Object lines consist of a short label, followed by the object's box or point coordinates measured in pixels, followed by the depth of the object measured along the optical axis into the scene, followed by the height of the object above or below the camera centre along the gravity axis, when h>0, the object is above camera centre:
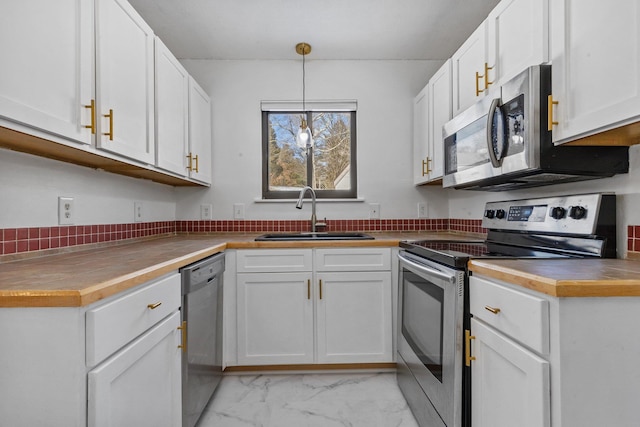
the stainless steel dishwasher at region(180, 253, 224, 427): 1.44 -0.57
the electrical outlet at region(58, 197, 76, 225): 1.52 +0.01
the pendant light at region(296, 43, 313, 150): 2.41 +0.54
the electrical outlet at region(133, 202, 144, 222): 2.14 +0.00
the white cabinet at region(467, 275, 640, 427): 0.86 -0.37
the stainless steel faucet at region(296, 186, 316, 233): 2.59 +0.02
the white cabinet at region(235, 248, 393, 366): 2.08 -0.56
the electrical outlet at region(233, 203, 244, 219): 2.74 +0.01
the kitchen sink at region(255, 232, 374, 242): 2.41 -0.16
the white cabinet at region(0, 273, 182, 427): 0.79 -0.36
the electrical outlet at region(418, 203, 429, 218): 2.78 +0.02
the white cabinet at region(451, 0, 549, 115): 1.30 +0.72
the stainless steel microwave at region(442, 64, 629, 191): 1.26 +0.26
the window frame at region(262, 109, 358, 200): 2.80 +0.34
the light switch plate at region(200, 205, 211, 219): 2.74 +0.00
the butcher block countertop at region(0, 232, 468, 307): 0.79 -0.18
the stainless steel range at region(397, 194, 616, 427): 1.27 -0.25
